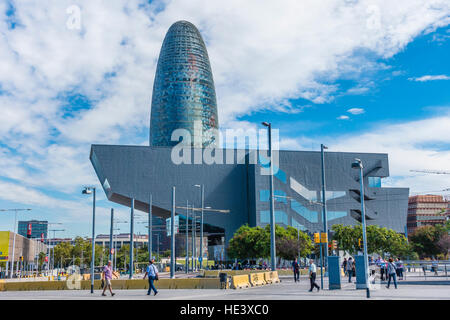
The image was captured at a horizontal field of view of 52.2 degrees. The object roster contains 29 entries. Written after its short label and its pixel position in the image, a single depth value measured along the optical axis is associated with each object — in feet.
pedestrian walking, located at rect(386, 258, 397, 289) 80.40
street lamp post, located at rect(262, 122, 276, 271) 97.71
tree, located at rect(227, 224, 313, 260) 209.56
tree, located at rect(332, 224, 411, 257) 250.37
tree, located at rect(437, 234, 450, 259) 293.00
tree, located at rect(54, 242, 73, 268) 355.36
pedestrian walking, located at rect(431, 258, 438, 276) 127.09
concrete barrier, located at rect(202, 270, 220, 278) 138.41
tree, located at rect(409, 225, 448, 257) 321.73
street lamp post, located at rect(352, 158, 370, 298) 73.82
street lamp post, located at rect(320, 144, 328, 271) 112.78
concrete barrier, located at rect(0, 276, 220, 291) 91.15
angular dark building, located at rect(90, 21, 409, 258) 310.65
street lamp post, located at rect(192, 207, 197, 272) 220.72
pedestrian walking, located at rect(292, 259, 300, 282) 107.24
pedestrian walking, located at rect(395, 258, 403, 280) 104.78
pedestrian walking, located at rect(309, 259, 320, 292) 74.43
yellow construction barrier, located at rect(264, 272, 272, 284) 102.47
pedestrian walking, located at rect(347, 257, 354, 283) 100.42
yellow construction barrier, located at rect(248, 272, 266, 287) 95.67
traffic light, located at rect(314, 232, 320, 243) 111.30
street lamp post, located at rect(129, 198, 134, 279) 149.01
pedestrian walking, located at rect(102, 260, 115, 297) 75.47
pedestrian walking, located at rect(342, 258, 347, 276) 134.40
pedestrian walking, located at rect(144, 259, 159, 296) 70.95
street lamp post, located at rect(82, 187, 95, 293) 89.39
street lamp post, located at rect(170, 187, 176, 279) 117.91
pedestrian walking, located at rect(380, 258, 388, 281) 101.39
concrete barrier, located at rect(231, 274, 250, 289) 87.51
